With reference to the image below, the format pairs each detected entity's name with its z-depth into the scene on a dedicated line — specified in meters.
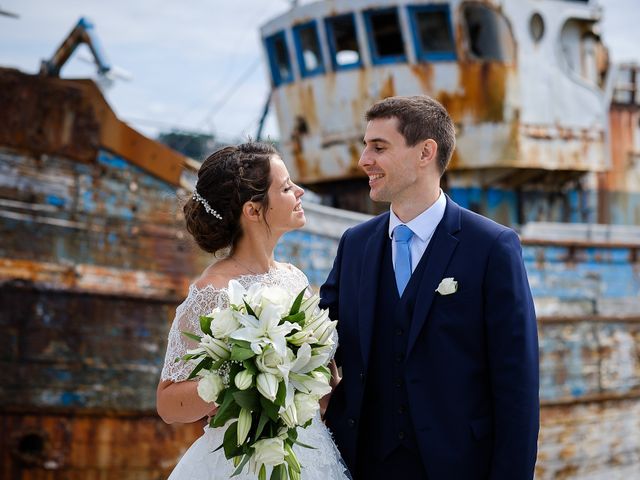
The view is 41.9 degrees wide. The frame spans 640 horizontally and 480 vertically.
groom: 2.71
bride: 2.92
